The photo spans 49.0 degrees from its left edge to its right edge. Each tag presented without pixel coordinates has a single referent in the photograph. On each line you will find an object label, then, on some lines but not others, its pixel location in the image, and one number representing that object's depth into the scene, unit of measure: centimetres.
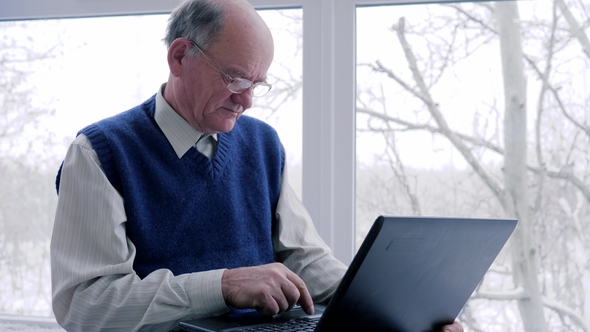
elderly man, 119
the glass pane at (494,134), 202
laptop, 90
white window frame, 213
